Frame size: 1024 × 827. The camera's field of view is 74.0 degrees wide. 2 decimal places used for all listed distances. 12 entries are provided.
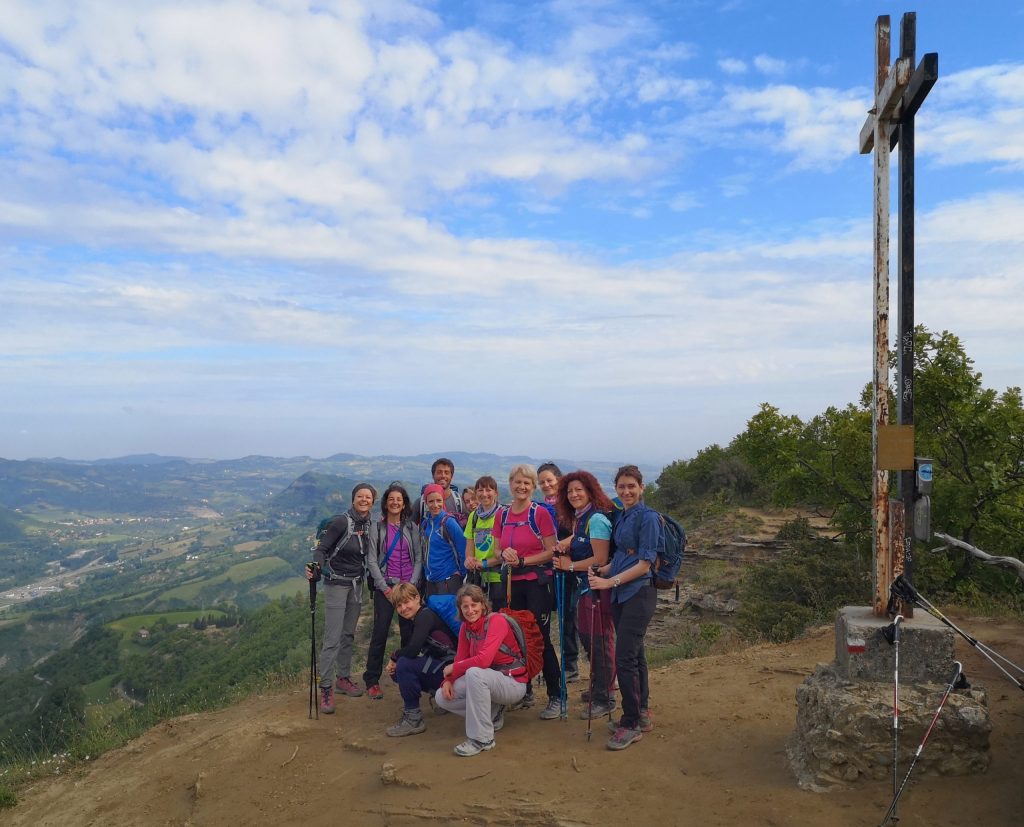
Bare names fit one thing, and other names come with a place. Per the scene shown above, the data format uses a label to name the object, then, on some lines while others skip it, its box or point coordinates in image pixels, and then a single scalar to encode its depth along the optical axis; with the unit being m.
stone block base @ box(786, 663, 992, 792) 4.14
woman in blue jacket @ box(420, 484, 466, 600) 6.71
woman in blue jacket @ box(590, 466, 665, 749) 5.19
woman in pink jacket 5.38
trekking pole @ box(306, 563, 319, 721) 6.62
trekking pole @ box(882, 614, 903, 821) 3.98
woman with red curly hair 5.69
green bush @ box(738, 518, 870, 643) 10.30
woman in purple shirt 6.89
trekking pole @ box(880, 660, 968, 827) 3.77
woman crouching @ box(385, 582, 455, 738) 5.90
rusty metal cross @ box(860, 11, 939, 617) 4.58
